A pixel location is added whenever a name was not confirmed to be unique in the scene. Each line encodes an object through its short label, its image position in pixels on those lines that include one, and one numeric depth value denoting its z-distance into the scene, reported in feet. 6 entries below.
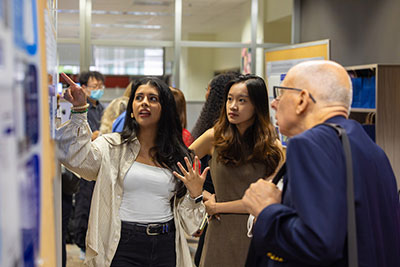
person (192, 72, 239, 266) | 11.42
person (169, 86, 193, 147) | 13.12
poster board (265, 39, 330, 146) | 20.77
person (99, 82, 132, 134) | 15.42
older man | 4.31
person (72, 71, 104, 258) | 15.98
